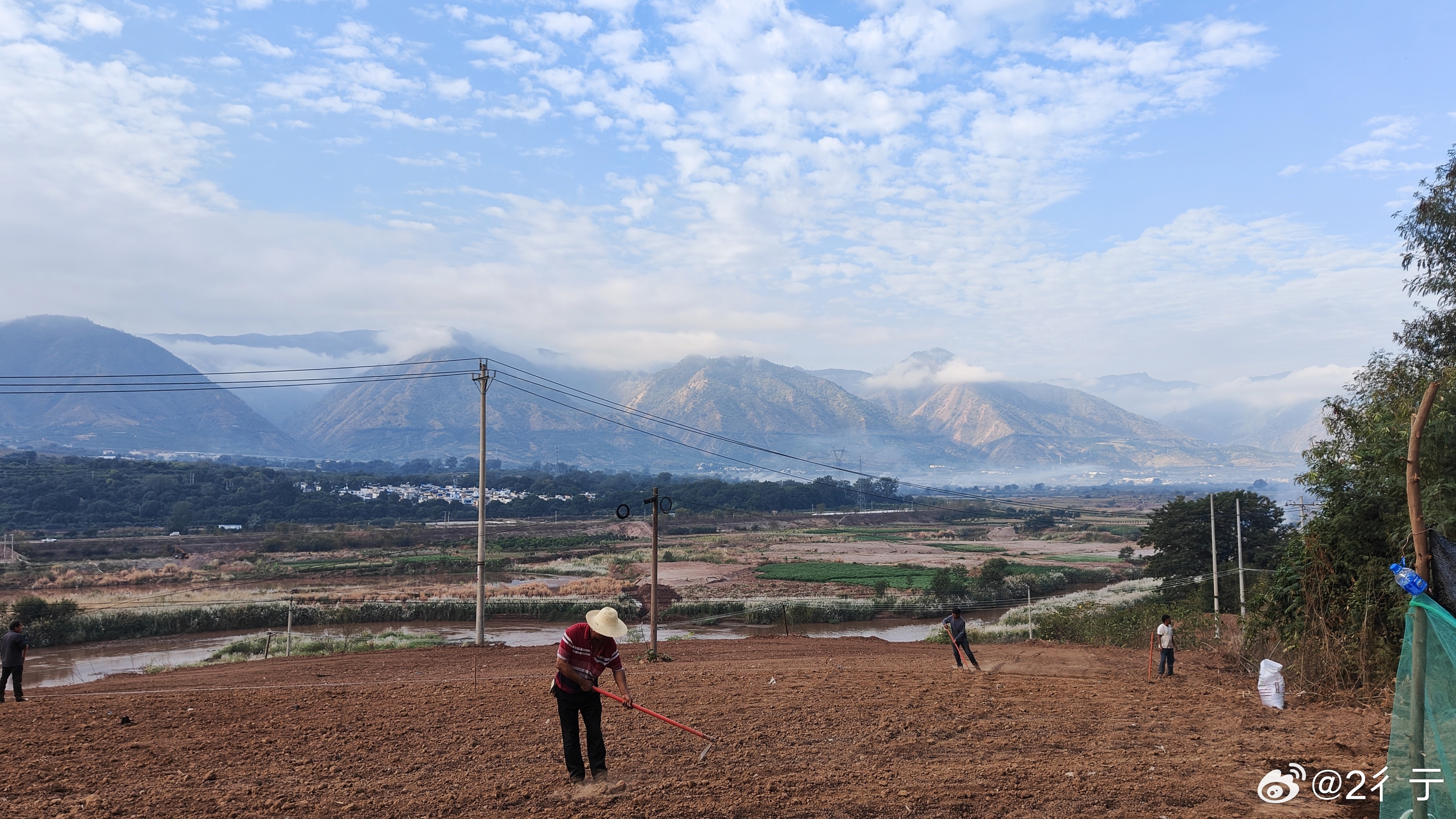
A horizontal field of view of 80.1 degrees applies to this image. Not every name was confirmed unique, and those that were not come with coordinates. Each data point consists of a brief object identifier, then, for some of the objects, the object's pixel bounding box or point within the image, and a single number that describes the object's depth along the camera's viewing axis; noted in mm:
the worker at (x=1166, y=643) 16172
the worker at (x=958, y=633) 16656
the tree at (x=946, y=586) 46875
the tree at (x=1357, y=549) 12406
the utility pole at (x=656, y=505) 20312
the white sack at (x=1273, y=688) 12133
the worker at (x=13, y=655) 13992
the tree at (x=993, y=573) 49844
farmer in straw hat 7770
